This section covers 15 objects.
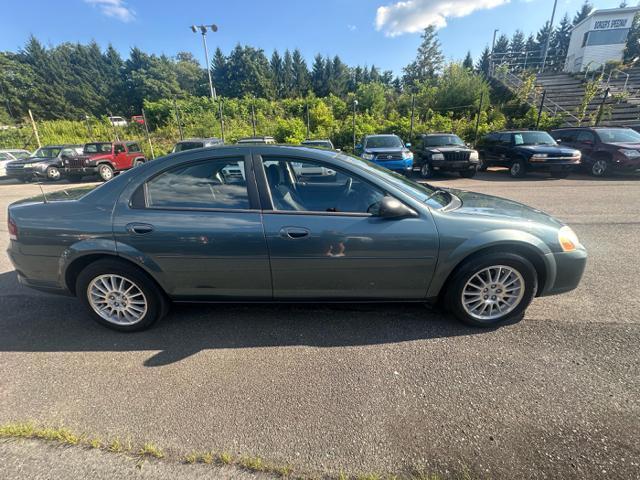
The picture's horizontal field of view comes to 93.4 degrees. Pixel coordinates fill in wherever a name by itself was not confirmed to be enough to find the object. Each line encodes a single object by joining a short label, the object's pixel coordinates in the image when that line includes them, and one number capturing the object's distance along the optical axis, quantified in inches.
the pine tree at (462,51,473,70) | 2192.7
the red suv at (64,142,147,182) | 531.2
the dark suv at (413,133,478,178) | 431.2
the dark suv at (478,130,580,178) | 392.8
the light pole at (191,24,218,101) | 917.2
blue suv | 427.5
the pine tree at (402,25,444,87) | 2219.5
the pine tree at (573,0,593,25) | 2896.2
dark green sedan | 94.5
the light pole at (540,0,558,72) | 1371.4
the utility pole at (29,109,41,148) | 864.5
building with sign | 1078.4
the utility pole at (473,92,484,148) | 595.6
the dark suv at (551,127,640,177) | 381.4
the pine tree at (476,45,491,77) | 2317.2
